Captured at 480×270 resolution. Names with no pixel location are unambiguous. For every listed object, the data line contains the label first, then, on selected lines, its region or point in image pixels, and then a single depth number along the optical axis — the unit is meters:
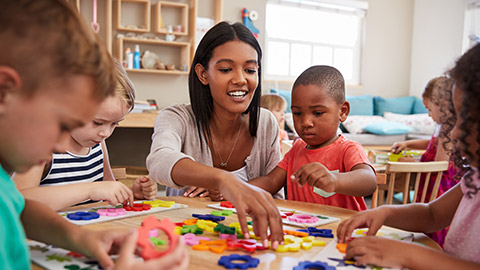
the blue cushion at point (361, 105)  5.95
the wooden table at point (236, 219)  0.82
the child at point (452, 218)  0.80
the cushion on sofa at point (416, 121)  5.73
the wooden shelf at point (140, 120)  3.87
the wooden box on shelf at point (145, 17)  4.21
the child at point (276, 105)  3.81
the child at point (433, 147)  2.34
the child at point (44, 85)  0.57
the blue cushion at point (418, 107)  6.31
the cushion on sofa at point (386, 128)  5.35
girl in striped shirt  1.21
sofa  5.36
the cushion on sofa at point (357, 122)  5.43
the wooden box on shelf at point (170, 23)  4.38
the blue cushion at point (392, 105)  6.27
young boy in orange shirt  1.58
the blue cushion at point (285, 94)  5.50
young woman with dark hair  1.57
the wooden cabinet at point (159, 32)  4.30
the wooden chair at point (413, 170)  2.10
